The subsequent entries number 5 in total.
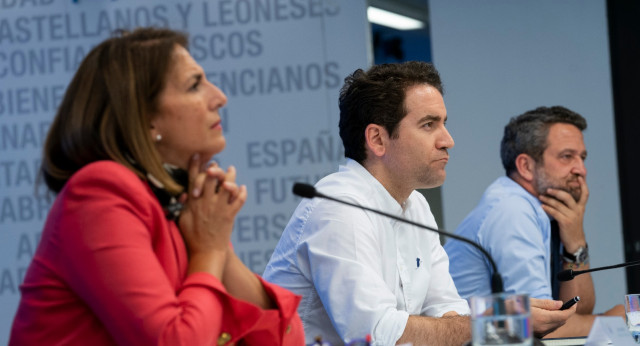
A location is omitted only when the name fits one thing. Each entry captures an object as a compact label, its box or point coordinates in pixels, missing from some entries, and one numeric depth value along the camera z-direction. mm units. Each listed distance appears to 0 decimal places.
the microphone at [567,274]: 4083
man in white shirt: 3975
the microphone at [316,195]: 2999
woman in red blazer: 2604
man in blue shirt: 5755
